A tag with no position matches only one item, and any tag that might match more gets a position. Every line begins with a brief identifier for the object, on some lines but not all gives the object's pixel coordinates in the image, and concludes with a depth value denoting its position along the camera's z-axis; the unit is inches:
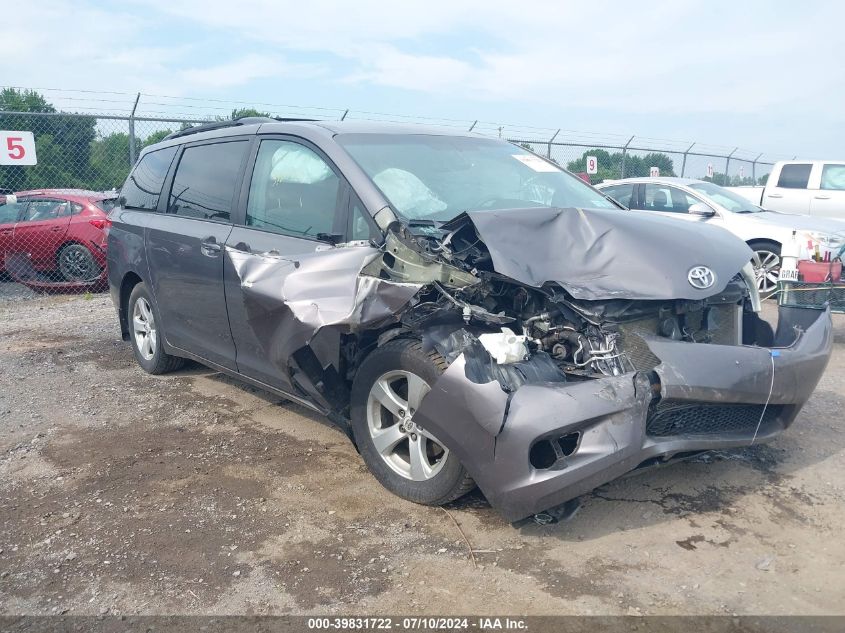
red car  415.8
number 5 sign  426.0
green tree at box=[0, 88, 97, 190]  631.8
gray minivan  119.7
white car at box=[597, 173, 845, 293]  346.6
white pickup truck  513.7
